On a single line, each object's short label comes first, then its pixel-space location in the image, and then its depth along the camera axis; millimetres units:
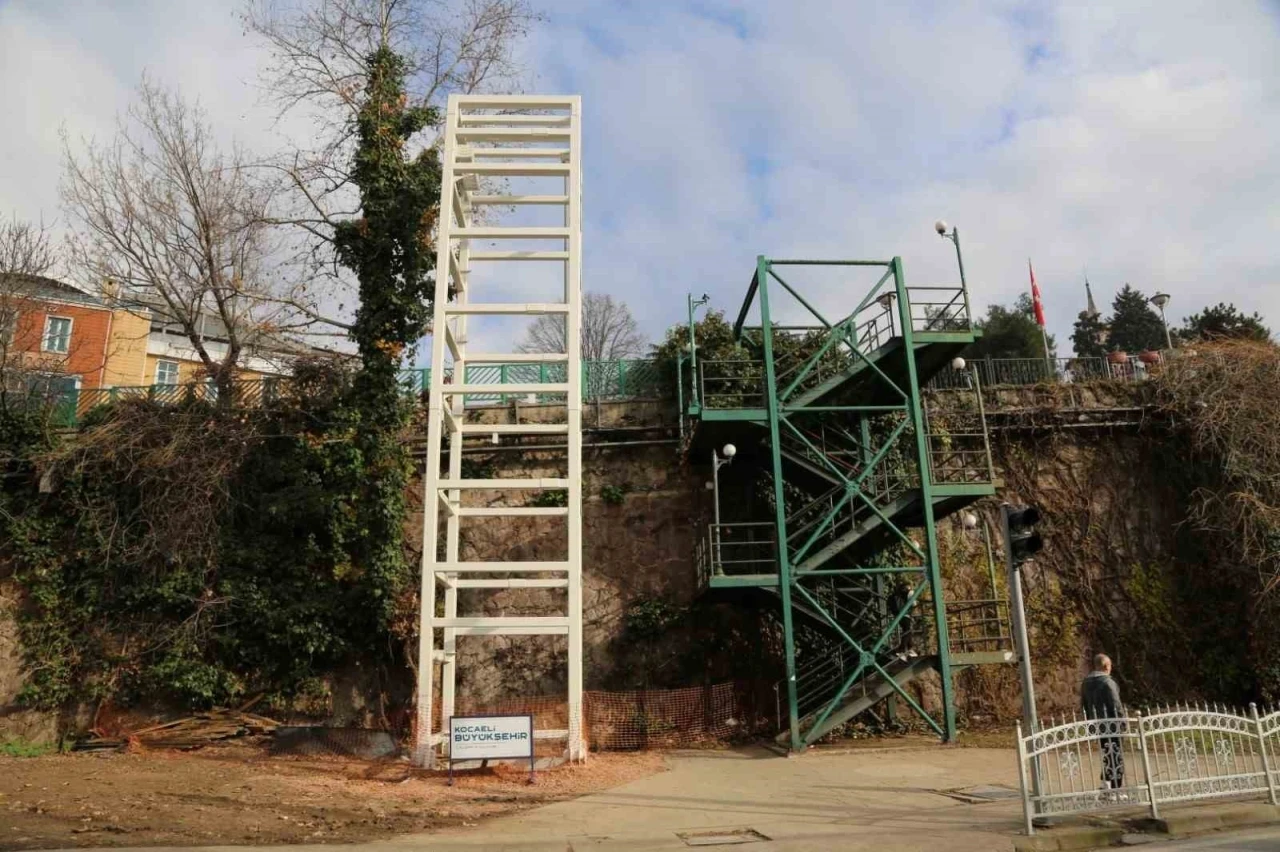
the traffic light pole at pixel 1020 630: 7801
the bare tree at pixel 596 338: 40469
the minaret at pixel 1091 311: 48647
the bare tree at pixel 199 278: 18922
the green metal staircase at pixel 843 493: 13492
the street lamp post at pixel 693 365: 14977
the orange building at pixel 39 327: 17891
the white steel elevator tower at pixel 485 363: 12570
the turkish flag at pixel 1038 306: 24984
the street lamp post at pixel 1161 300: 20250
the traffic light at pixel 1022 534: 8094
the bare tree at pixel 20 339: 17062
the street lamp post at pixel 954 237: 14594
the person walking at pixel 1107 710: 7688
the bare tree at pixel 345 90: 18219
